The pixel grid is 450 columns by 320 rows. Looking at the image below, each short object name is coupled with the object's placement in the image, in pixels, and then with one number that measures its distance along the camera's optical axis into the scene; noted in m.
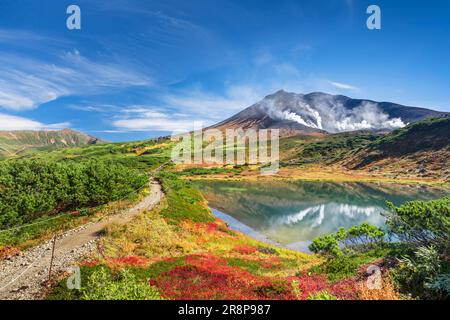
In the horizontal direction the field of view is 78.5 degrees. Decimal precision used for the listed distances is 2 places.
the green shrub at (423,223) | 17.11
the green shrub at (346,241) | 30.46
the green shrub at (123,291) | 10.36
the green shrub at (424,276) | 13.59
